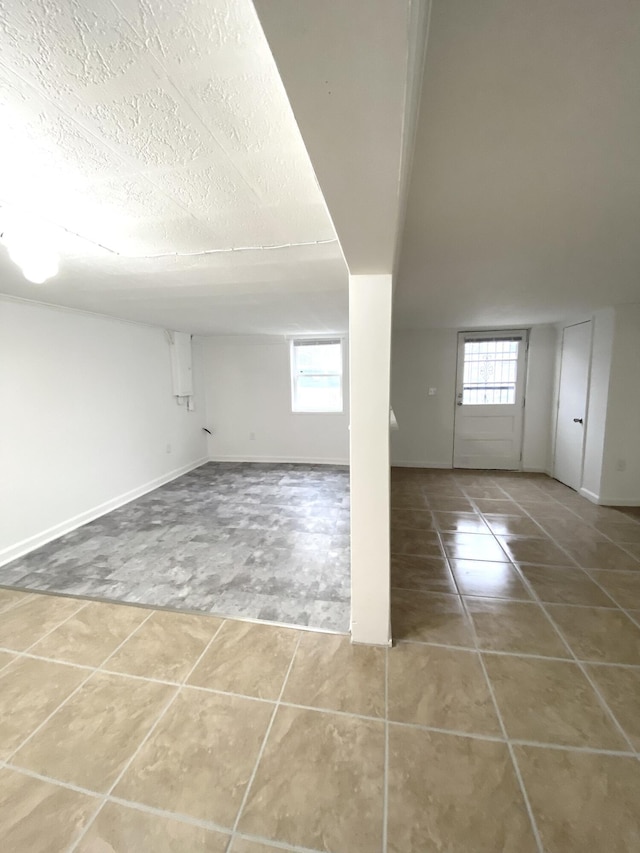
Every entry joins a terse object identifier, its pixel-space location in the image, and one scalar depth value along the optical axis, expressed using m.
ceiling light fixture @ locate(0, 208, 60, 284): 1.55
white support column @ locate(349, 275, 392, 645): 1.65
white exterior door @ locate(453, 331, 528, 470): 5.11
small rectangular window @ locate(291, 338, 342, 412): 5.67
